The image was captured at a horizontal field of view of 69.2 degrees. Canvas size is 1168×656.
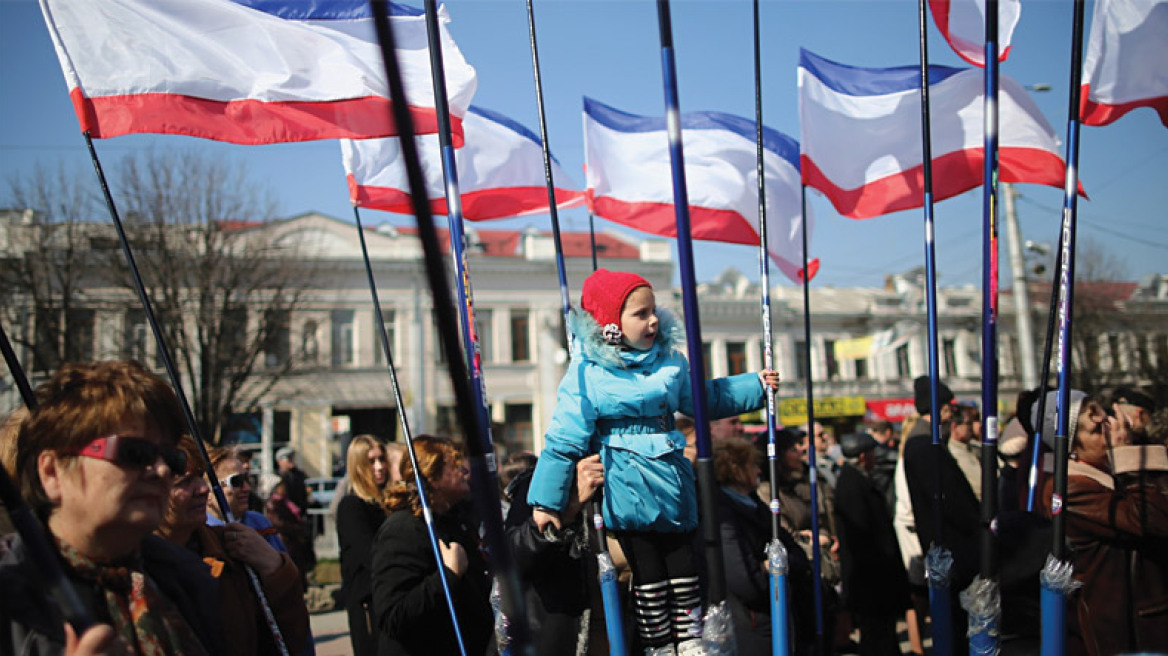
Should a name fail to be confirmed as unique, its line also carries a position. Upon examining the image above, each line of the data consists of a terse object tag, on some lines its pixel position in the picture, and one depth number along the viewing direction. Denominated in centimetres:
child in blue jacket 248
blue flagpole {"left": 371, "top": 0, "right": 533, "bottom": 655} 74
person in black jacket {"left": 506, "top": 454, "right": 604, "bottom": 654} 247
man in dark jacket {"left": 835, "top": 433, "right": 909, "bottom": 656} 534
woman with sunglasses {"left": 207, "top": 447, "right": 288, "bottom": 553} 327
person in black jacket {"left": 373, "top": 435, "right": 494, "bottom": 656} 322
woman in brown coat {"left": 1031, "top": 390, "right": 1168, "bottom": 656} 304
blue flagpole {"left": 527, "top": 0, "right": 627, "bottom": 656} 246
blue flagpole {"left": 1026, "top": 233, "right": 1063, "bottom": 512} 312
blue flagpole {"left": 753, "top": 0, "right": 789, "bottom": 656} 266
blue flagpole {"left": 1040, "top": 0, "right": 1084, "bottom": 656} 233
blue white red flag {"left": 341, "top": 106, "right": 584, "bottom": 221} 595
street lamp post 1794
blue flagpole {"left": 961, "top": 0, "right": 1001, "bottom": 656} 238
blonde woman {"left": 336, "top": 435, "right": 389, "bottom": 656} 398
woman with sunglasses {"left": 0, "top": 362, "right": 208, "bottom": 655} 145
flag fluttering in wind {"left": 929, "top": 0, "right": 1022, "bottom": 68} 395
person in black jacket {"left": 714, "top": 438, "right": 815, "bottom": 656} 357
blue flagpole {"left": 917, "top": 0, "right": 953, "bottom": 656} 256
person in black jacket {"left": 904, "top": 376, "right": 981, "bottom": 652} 276
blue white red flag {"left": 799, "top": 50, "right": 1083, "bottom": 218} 514
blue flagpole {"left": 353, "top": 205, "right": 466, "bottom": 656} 310
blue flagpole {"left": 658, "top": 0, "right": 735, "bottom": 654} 173
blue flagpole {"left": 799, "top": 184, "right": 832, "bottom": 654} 367
